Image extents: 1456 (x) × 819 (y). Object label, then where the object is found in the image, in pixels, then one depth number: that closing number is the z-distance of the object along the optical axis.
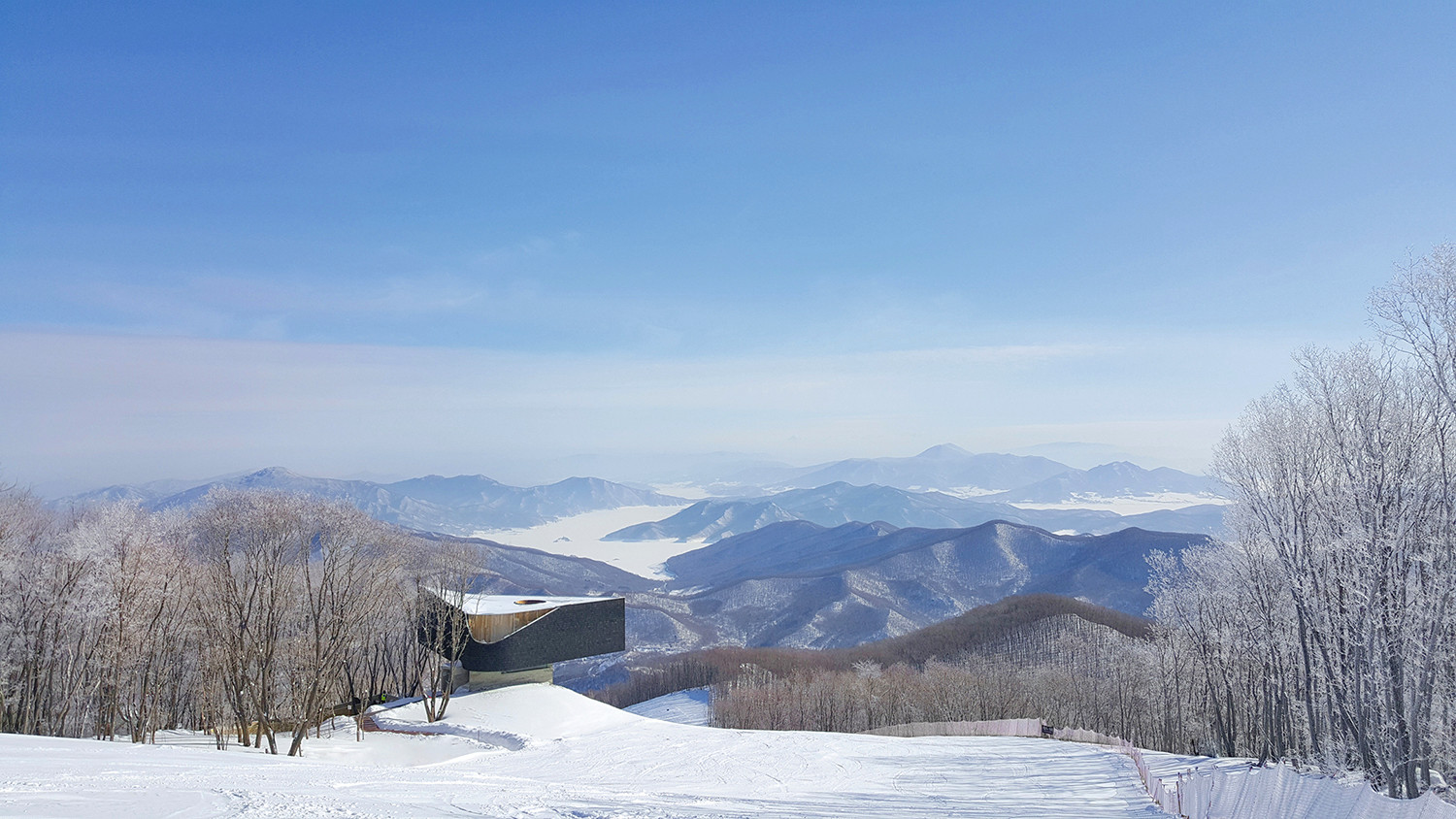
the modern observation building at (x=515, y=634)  39.28
